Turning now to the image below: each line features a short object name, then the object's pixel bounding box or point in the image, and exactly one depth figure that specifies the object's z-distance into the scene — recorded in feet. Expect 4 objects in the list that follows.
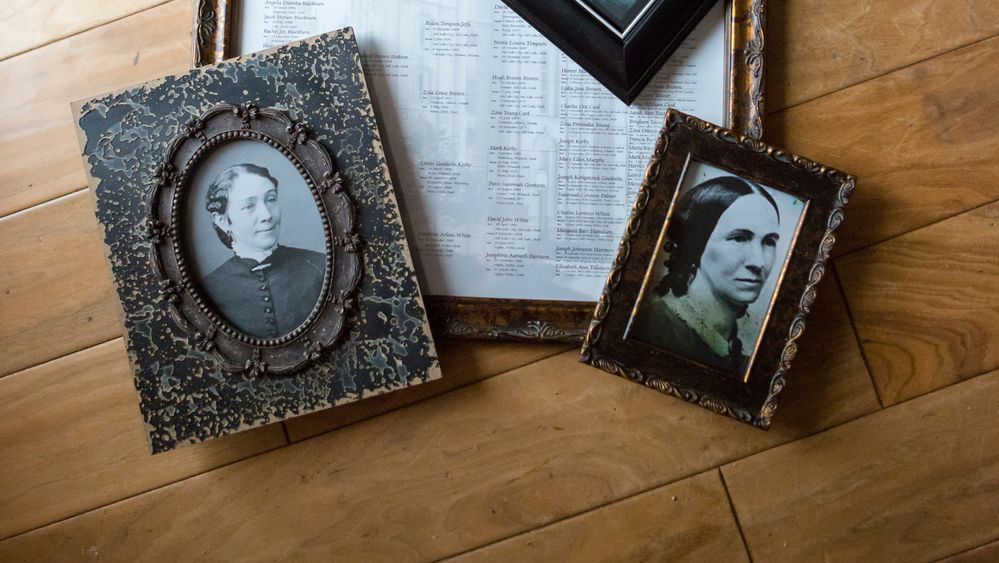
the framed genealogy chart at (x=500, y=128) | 2.27
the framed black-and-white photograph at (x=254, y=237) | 2.19
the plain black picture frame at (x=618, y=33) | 2.19
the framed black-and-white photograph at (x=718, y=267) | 2.15
